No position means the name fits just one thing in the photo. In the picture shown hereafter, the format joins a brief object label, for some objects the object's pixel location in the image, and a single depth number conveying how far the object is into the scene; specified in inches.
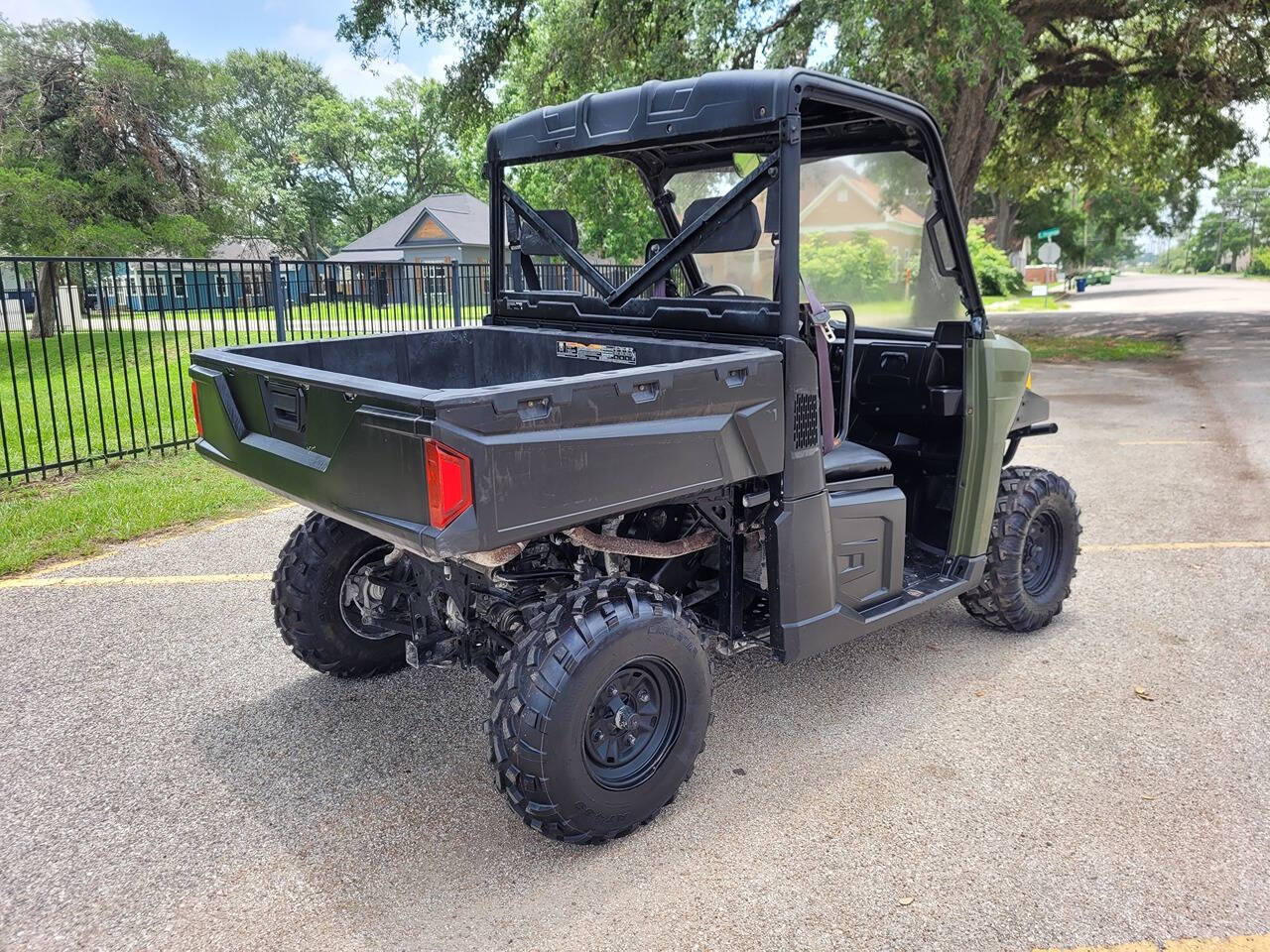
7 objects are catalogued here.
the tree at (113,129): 776.9
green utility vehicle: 102.8
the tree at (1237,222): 3956.7
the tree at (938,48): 434.3
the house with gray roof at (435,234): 1654.8
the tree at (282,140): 2251.5
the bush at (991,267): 1433.9
